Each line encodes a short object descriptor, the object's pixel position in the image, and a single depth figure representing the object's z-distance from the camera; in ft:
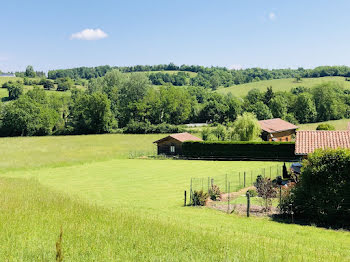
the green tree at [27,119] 289.12
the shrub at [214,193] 75.92
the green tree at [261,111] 313.12
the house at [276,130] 201.59
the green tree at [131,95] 312.50
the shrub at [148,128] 290.15
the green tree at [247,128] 185.88
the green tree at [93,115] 300.81
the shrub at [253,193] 77.69
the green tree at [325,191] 54.90
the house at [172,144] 177.17
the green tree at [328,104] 343.05
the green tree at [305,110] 335.26
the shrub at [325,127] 203.51
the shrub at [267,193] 64.28
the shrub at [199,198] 70.38
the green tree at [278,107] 326.03
